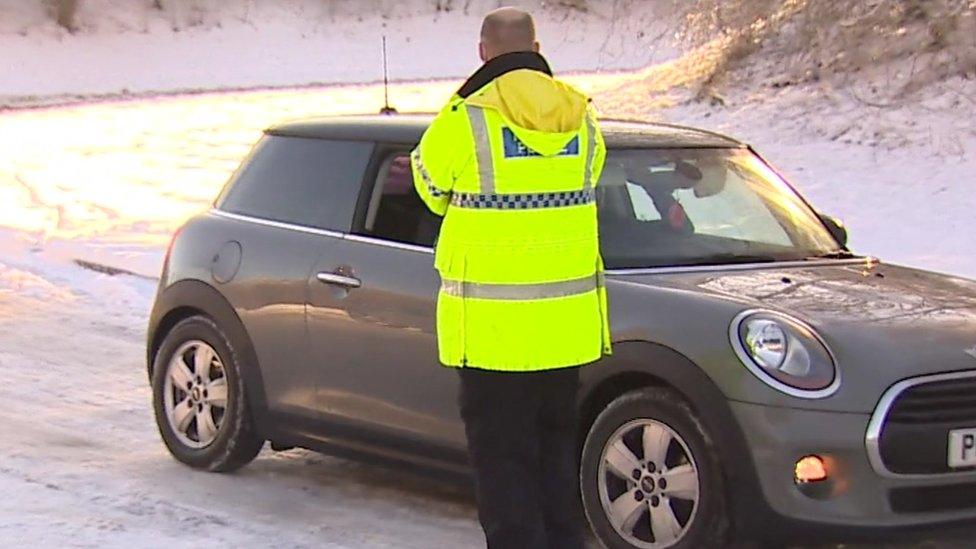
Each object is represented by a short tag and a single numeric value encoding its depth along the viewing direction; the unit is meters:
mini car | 10.38
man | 9.30
